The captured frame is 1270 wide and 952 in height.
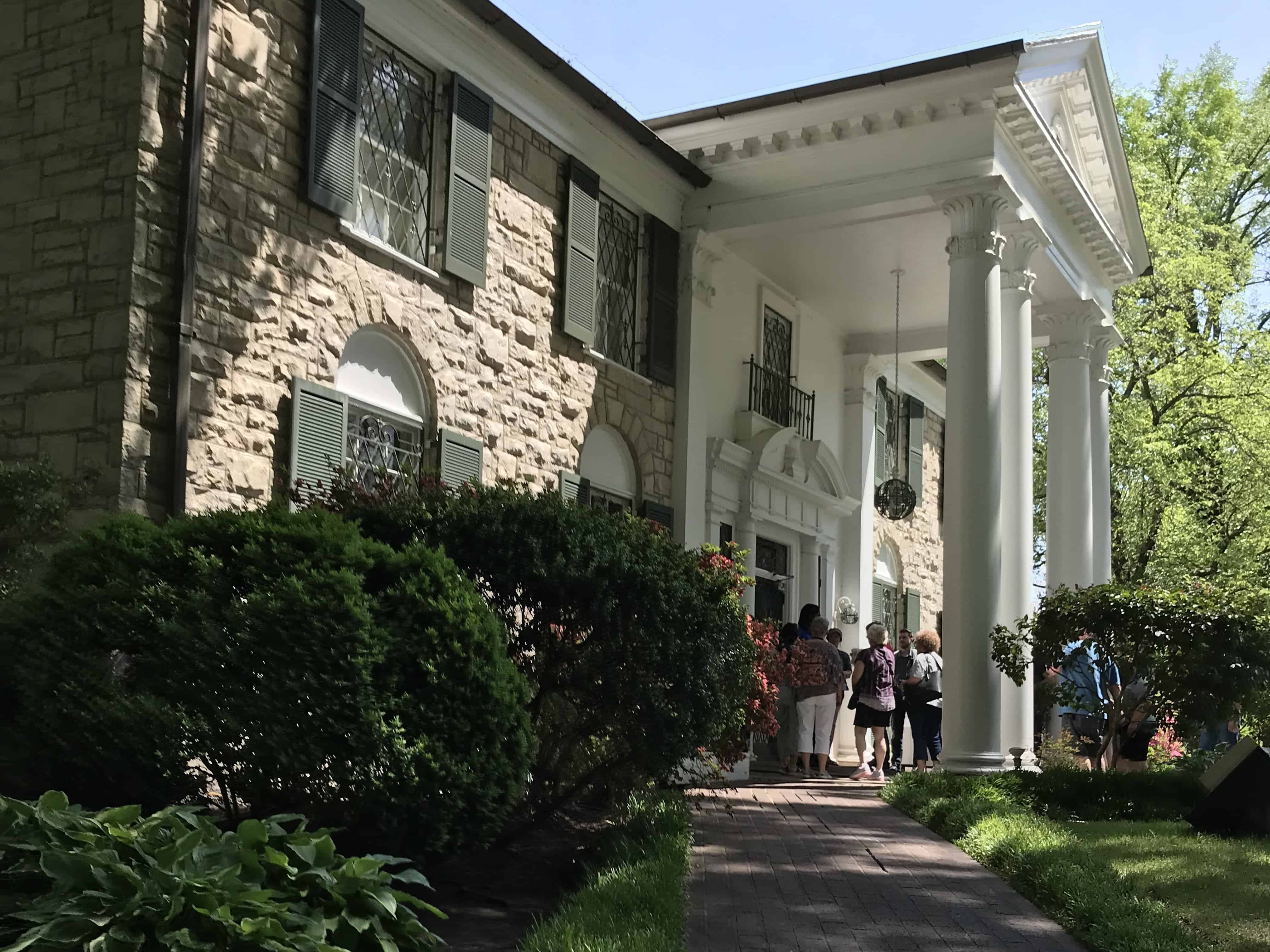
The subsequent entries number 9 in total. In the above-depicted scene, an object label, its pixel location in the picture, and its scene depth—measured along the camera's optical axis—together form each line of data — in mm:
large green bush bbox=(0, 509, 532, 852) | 5332
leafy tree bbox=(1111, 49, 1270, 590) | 24000
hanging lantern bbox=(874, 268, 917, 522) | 18750
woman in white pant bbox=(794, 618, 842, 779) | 13695
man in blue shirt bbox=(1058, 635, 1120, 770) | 11867
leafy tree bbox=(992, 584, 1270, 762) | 10977
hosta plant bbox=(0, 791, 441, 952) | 3648
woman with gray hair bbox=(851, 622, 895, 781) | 13828
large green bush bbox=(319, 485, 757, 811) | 6508
